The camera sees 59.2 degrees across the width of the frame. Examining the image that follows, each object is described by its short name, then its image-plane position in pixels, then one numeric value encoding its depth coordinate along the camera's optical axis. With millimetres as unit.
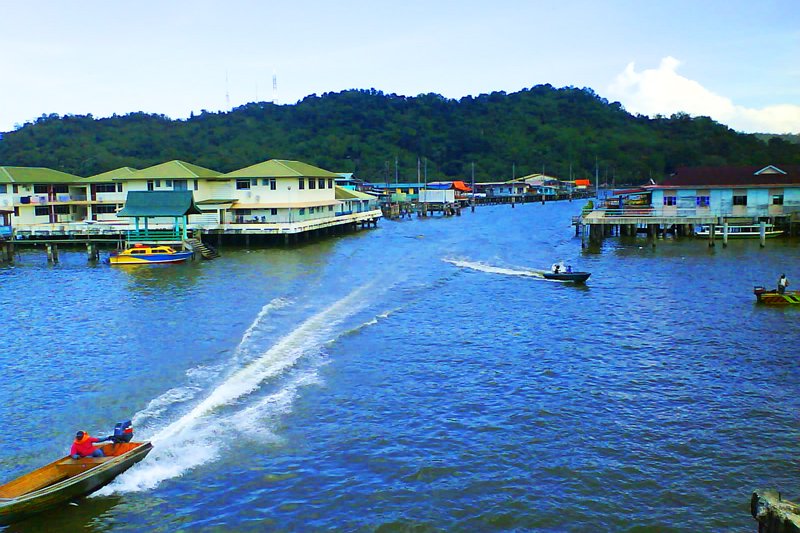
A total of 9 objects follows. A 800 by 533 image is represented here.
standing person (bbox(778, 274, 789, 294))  31375
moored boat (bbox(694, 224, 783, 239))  56281
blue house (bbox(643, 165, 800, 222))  57125
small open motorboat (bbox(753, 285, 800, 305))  30938
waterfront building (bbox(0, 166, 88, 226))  63438
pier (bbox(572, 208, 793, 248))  55178
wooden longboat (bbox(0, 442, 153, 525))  13555
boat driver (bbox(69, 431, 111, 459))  15070
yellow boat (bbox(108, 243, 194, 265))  48125
